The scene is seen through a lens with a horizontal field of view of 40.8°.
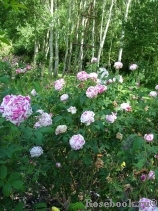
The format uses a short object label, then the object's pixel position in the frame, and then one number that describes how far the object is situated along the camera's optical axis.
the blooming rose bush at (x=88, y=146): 1.12
